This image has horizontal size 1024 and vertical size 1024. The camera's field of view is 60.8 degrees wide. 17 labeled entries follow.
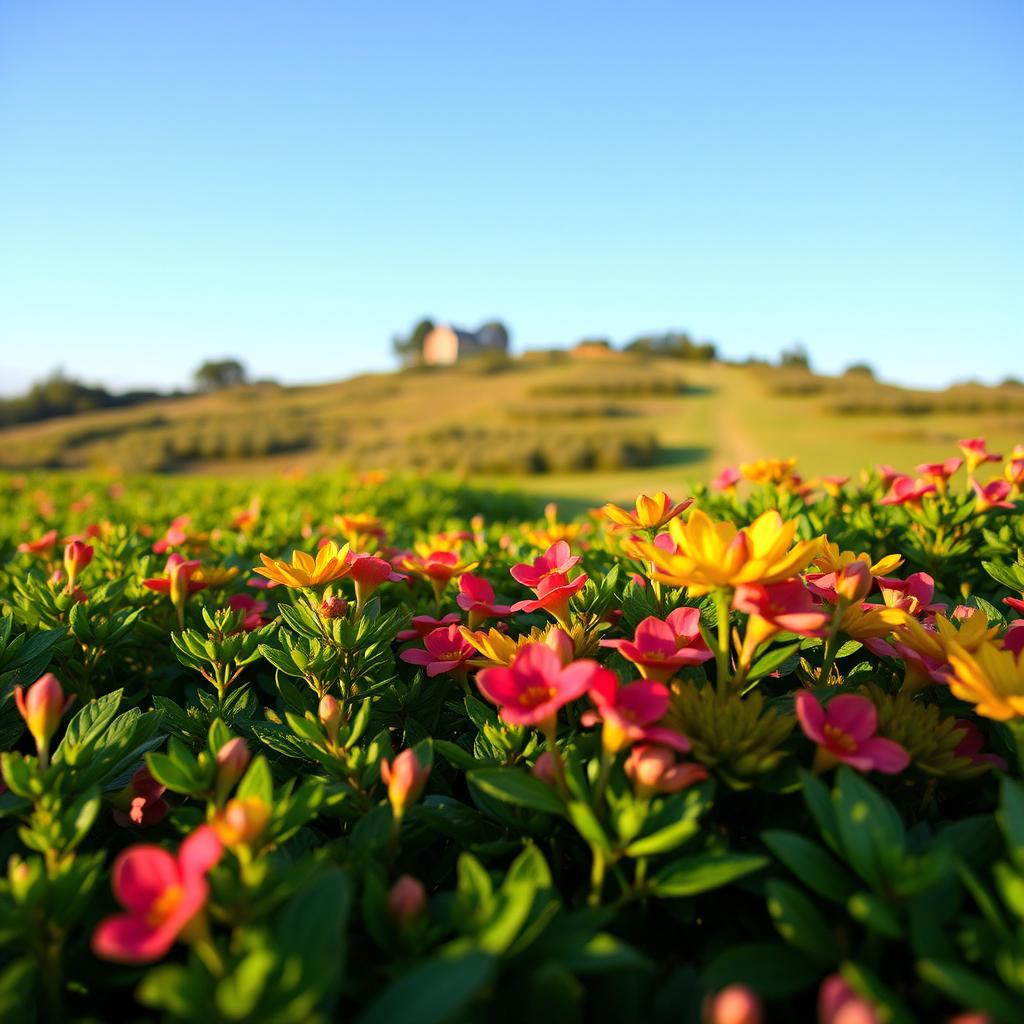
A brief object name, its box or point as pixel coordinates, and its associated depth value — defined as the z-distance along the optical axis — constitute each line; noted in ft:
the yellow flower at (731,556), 0.93
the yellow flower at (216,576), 1.57
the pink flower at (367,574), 1.24
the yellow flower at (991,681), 0.86
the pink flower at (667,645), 0.97
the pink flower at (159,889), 0.71
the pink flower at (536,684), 0.87
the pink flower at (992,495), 1.68
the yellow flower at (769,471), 2.15
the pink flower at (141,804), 1.04
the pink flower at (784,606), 0.91
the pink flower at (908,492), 1.69
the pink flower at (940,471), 1.79
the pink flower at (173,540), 1.86
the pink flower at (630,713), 0.85
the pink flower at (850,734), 0.85
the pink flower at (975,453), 1.99
